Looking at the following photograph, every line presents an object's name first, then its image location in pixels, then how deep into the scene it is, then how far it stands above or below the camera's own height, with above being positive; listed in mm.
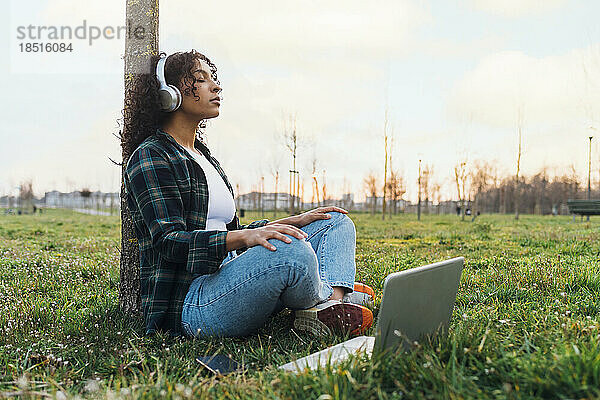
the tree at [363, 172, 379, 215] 43562 +1293
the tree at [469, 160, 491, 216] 50938 +2349
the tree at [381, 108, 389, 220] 30188 +3318
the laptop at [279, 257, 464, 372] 1912 -458
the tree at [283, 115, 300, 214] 30334 +3668
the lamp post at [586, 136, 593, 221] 36734 +2662
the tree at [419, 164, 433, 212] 46338 +1978
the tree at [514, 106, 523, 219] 32500 +2654
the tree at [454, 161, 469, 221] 34250 +1704
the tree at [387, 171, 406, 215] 36000 +1034
